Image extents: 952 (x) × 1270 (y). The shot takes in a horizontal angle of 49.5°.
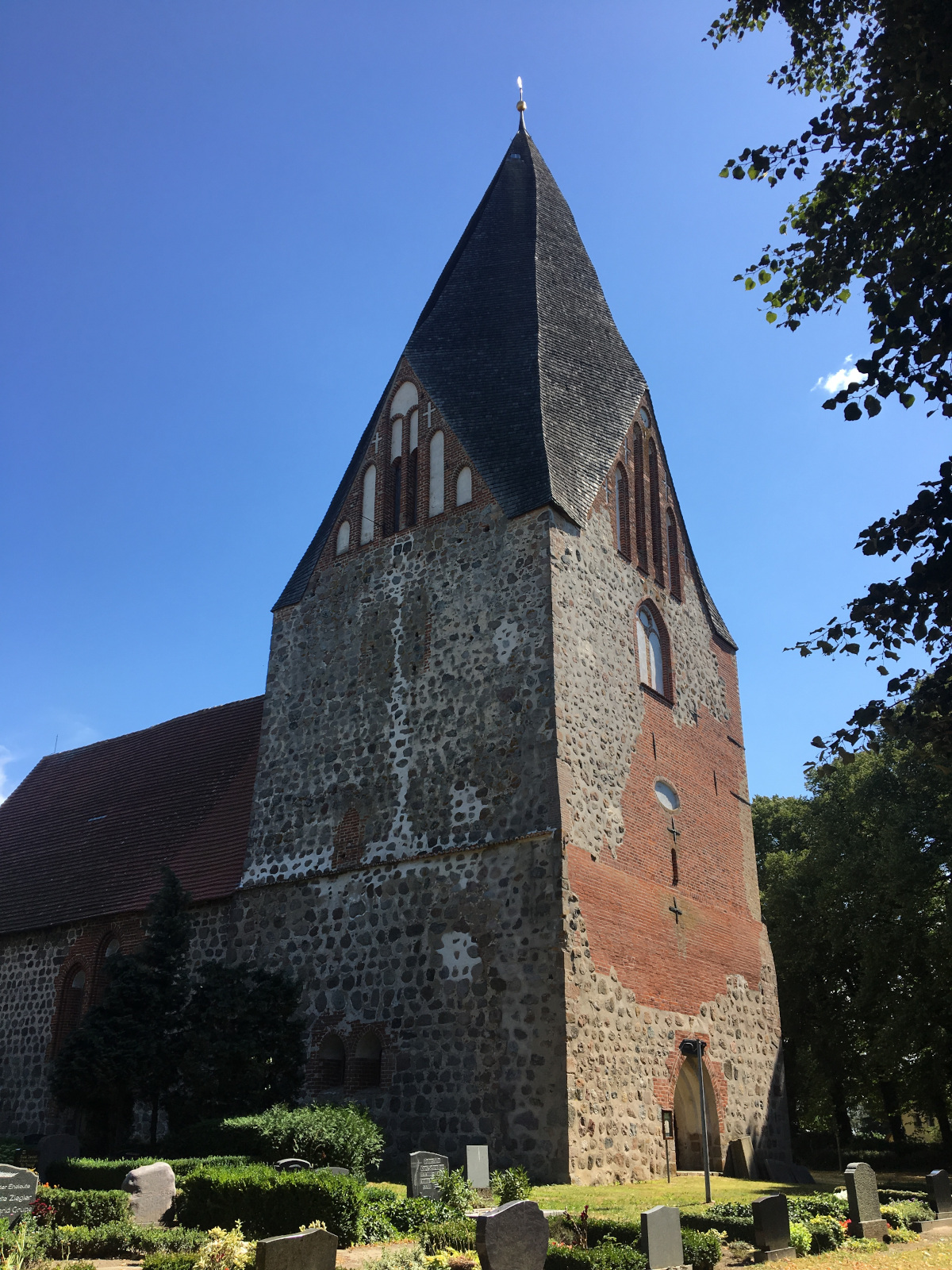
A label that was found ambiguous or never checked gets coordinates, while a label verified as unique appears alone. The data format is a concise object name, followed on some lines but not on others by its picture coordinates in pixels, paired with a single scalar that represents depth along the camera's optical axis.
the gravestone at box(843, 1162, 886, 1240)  11.40
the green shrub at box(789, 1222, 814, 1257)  10.36
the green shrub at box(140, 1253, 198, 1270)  8.08
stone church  14.56
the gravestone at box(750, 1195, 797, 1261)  10.06
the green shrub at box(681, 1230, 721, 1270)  9.35
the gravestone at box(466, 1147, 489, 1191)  11.66
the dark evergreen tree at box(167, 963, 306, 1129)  15.09
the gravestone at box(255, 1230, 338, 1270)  7.60
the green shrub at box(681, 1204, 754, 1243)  10.48
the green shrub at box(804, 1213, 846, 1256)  10.61
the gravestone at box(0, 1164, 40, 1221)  9.75
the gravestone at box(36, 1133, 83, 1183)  14.22
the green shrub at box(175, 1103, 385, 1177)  12.42
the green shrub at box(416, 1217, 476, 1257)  9.50
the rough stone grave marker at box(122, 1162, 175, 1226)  10.89
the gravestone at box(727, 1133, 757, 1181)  15.88
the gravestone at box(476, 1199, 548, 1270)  8.01
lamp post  12.48
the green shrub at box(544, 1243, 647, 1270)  8.58
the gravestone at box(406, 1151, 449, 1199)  11.44
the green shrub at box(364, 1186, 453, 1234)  10.71
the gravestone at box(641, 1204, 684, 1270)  8.92
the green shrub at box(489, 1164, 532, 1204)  11.45
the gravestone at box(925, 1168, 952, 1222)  13.38
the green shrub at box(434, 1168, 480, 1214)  11.15
